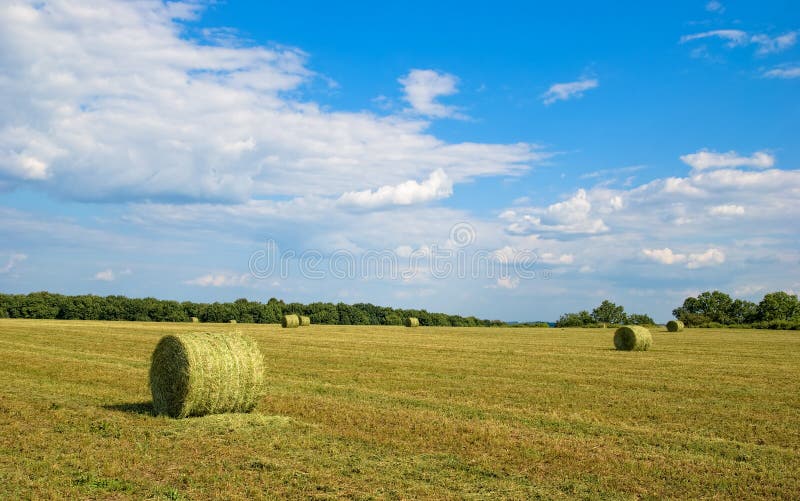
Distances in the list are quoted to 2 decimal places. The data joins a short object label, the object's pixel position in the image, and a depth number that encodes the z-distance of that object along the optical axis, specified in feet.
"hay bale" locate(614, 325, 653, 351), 101.55
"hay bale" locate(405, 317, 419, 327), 210.59
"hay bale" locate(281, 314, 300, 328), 184.96
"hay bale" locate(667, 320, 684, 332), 187.87
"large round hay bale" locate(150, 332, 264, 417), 39.96
